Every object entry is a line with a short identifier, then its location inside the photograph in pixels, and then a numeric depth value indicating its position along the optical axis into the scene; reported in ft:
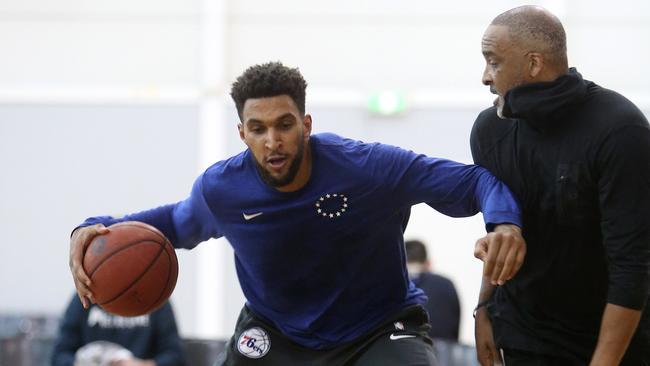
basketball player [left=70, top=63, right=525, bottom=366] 31.07
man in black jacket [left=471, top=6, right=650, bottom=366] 26.91
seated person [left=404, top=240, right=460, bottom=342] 57.00
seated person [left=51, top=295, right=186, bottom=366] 48.52
